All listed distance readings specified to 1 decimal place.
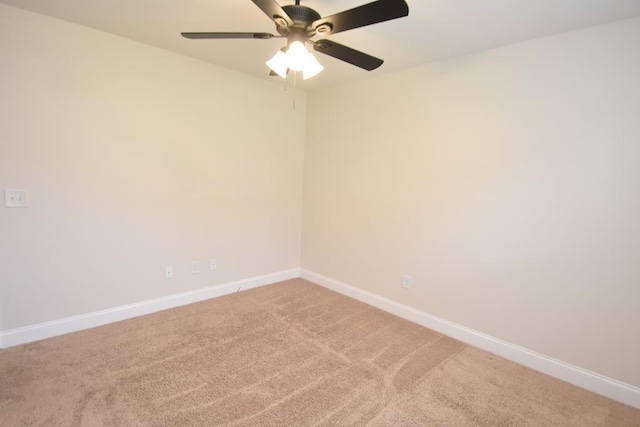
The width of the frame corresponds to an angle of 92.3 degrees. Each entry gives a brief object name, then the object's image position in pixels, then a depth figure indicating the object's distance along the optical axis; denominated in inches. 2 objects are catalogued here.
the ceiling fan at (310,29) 52.8
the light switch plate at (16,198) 86.4
